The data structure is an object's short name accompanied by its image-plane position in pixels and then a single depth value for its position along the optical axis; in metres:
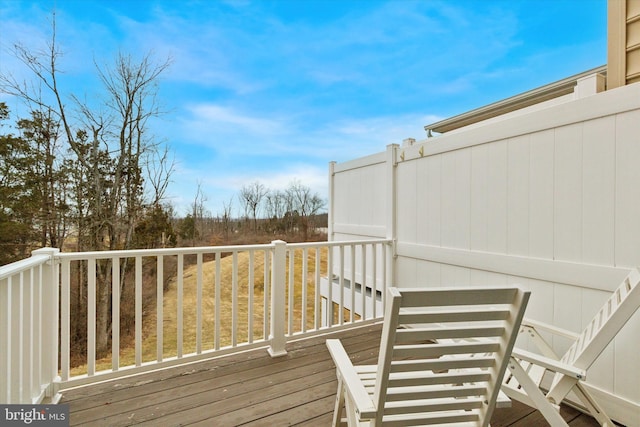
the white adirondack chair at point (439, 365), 1.15
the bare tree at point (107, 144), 6.68
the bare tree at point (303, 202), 9.22
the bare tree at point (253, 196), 9.55
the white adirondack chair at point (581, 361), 1.41
